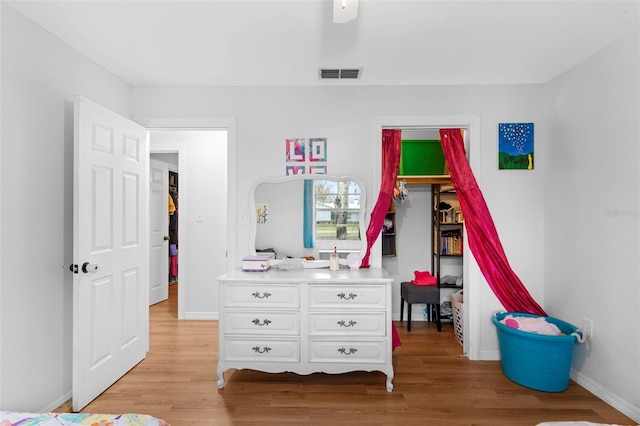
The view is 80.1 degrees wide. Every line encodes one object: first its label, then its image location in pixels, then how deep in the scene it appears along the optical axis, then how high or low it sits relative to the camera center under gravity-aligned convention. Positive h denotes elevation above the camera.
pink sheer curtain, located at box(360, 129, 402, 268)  3.38 +0.28
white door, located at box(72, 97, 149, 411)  2.43 -0.27
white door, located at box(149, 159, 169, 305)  5.31 -0.31
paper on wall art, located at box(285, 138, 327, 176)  3.41 +0.49
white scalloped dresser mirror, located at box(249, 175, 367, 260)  3.40 -0.05
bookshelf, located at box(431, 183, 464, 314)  4.32 -0.29
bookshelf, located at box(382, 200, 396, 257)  4.33 -0.25
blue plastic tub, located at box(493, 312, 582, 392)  2.73 -1.07
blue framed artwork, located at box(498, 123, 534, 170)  3.34 +0.58
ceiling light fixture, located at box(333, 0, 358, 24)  1.83 +1.00
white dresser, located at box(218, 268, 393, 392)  2.78 -0.83
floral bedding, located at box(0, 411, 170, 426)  1.46 -0.82
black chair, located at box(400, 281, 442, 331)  4.15 -0.91
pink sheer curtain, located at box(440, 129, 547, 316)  3.28 -0.32
